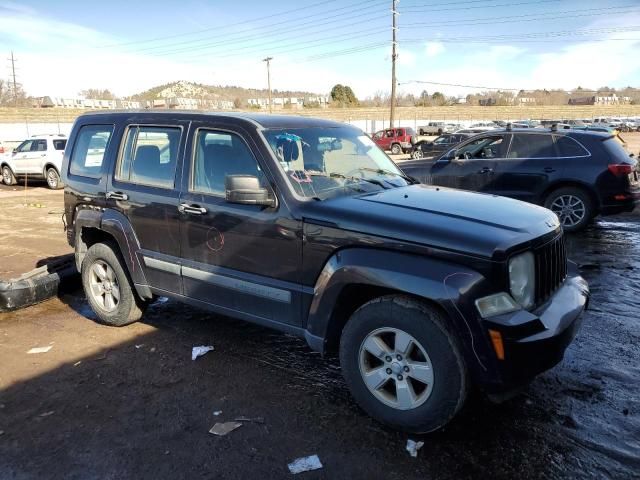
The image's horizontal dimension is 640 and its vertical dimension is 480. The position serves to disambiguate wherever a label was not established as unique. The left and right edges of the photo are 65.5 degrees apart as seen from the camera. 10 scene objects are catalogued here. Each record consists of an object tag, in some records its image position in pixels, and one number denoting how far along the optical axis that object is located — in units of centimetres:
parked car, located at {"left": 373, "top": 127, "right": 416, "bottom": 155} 3288
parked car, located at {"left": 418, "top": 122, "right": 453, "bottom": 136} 5253
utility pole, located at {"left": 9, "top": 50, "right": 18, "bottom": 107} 8019
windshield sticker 448
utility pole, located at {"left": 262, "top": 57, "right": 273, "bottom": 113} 5474
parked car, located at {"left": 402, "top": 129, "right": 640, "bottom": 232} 821
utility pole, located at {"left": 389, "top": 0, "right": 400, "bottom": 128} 3606
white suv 1734
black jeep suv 275
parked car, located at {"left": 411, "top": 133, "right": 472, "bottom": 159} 2625
